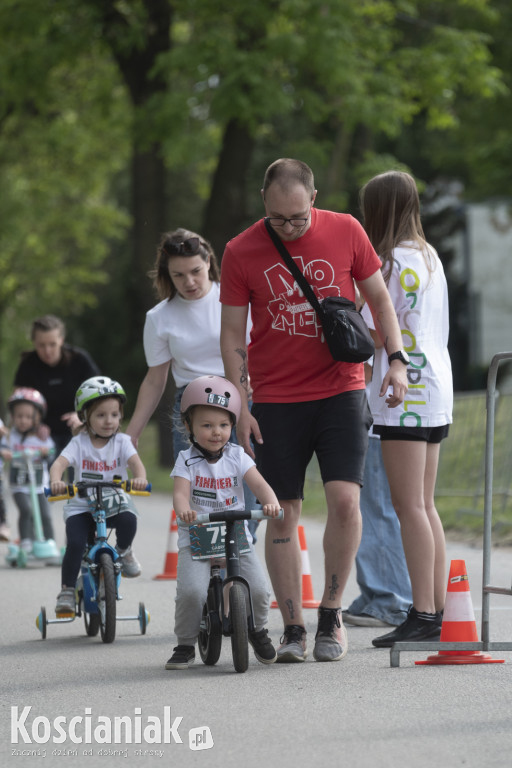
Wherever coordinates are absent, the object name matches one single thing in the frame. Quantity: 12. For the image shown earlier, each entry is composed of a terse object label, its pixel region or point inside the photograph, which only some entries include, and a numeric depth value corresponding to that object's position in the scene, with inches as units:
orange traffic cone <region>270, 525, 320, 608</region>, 661.9
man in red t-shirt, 493.4
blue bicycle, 582.6
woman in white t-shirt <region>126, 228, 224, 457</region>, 593.6
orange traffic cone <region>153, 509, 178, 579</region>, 794.8
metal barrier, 469.7
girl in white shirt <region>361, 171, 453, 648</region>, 514.0
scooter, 904.3
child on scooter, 896.9
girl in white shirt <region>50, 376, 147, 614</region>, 603.8
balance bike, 478.3
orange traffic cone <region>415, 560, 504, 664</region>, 485.1
